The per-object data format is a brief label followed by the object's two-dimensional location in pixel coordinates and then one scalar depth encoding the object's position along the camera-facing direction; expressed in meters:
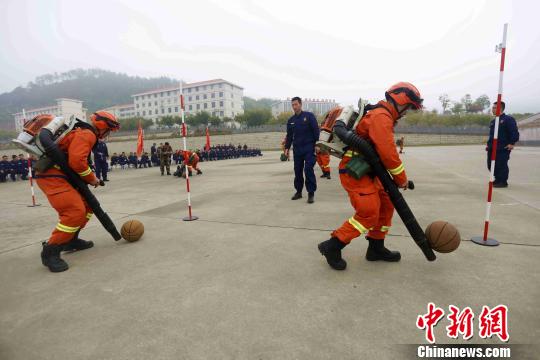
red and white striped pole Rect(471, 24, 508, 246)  3.30
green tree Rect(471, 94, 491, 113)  97.75
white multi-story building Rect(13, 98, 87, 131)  97.38
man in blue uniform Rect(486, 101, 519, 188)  7.20
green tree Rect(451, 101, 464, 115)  99.79
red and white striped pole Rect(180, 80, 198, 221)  4.95
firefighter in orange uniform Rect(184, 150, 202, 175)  13.15
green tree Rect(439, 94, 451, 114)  102.50
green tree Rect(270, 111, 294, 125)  84.55
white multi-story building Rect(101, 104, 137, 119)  122.81
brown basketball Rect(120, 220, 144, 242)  4.00
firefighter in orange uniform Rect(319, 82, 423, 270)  2.75
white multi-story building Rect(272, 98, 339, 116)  150.50
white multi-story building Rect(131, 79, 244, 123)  100.50
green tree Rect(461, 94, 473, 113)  99.42
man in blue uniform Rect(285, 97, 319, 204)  6.16
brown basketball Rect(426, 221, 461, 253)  2.81
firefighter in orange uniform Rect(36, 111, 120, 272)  3.31
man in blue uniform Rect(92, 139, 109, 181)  11.48
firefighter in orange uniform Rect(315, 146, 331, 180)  10.08
